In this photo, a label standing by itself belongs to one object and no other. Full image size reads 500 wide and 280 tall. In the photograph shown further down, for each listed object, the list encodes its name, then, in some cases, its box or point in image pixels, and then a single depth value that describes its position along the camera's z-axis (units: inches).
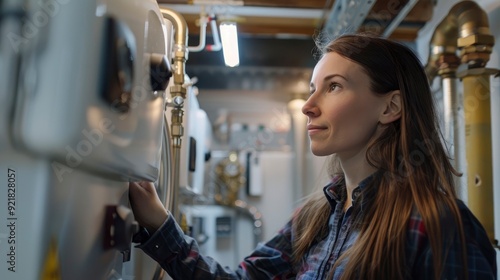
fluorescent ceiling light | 60.5
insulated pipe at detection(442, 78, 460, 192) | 64.1
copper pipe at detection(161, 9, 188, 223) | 48.2
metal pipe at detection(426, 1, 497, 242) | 57.5
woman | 33.4
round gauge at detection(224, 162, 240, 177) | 119.9
